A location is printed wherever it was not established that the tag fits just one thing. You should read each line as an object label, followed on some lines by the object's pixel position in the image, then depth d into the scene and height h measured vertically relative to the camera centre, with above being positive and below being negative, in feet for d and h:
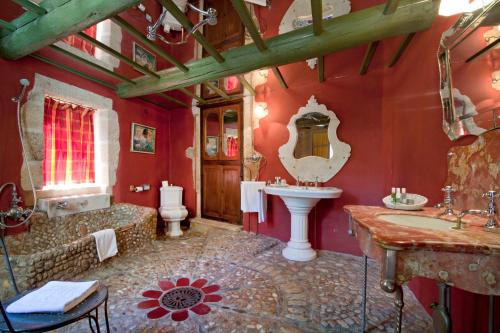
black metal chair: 3.20 -2.51
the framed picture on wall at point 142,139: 12.92 +1.48
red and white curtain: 9.68 +0.92
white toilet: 12.84 -2.85
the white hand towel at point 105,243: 8.32 -3.25
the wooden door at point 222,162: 13.32 +0.04
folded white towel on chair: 3.54 -2.41
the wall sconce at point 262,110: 11.98 +2.96
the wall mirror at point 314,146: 10.31 +0.83
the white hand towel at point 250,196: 11.35 -1.78
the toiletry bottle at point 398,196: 5.98 -0.93
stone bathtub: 6.45 -3.13
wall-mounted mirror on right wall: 4.58 +2.15
